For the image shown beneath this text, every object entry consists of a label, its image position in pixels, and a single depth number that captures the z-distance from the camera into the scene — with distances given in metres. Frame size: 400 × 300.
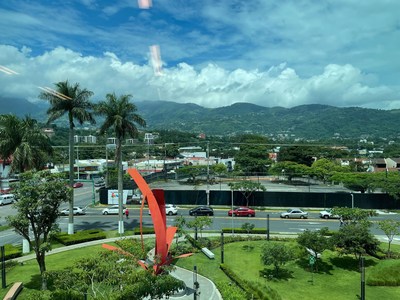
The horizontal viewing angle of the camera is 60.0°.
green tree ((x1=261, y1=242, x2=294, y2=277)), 22.14
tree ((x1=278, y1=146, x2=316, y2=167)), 95.25
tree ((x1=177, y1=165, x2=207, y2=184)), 75.00
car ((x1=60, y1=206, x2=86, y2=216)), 44.72
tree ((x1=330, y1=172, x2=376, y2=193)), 55.46
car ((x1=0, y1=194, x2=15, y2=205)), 54.86
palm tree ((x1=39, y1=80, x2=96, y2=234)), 30.98
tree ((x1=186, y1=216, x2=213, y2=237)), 28.59
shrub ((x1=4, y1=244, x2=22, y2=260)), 25.33
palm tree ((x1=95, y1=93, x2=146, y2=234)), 31.75
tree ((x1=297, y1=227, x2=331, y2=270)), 23.42
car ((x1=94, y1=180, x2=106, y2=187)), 76.38
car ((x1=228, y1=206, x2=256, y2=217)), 43.03
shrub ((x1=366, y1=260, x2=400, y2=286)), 21.38
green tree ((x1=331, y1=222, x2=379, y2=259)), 23.66
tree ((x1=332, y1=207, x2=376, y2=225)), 26.12
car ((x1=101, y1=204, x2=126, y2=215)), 44.78
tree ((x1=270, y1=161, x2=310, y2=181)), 76.69
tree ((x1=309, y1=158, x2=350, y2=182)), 74.51
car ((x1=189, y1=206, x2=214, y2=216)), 42.88
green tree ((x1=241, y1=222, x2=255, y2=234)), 32.04
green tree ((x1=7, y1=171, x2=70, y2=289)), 17.62
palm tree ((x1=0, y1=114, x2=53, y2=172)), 27.86
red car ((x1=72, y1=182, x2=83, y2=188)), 77.29
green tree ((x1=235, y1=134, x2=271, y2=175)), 93.88
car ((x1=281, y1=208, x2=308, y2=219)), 42.28
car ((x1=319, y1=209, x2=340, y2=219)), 41.82
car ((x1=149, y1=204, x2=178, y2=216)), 44.00
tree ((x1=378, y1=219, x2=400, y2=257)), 26.08
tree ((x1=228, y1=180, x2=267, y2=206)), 46.62
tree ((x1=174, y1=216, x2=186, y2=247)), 26.34
